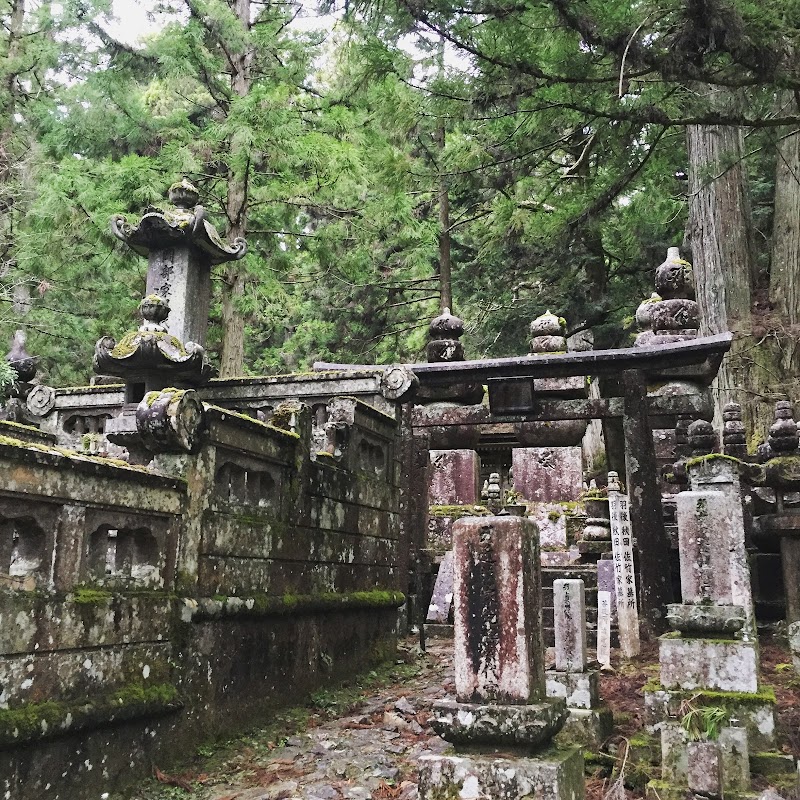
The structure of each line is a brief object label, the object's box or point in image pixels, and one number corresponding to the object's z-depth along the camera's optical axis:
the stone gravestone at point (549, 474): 13.21
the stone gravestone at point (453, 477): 13.58
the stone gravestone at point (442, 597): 11.12
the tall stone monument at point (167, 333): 5.55
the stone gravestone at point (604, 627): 7.95
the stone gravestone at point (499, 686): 3.79
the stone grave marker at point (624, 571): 8.73
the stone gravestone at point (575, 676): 5.80
